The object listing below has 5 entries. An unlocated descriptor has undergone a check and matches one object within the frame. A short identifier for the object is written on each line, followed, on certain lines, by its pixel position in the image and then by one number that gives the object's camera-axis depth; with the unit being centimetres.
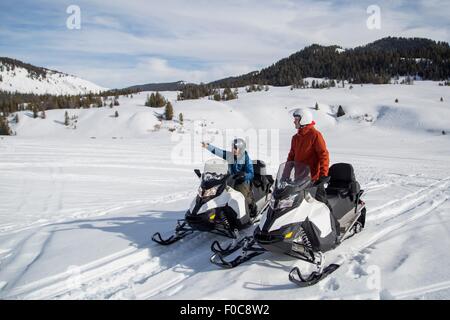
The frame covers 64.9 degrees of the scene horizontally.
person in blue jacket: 602
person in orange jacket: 519
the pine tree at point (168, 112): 3319
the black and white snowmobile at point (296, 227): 427
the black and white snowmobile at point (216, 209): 534
